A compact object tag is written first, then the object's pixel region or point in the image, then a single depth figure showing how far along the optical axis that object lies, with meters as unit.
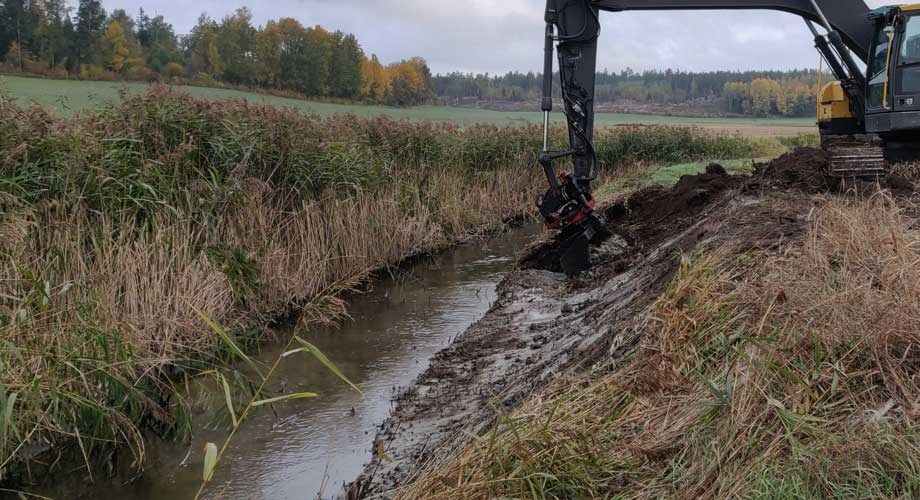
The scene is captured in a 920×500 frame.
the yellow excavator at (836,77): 8.44
